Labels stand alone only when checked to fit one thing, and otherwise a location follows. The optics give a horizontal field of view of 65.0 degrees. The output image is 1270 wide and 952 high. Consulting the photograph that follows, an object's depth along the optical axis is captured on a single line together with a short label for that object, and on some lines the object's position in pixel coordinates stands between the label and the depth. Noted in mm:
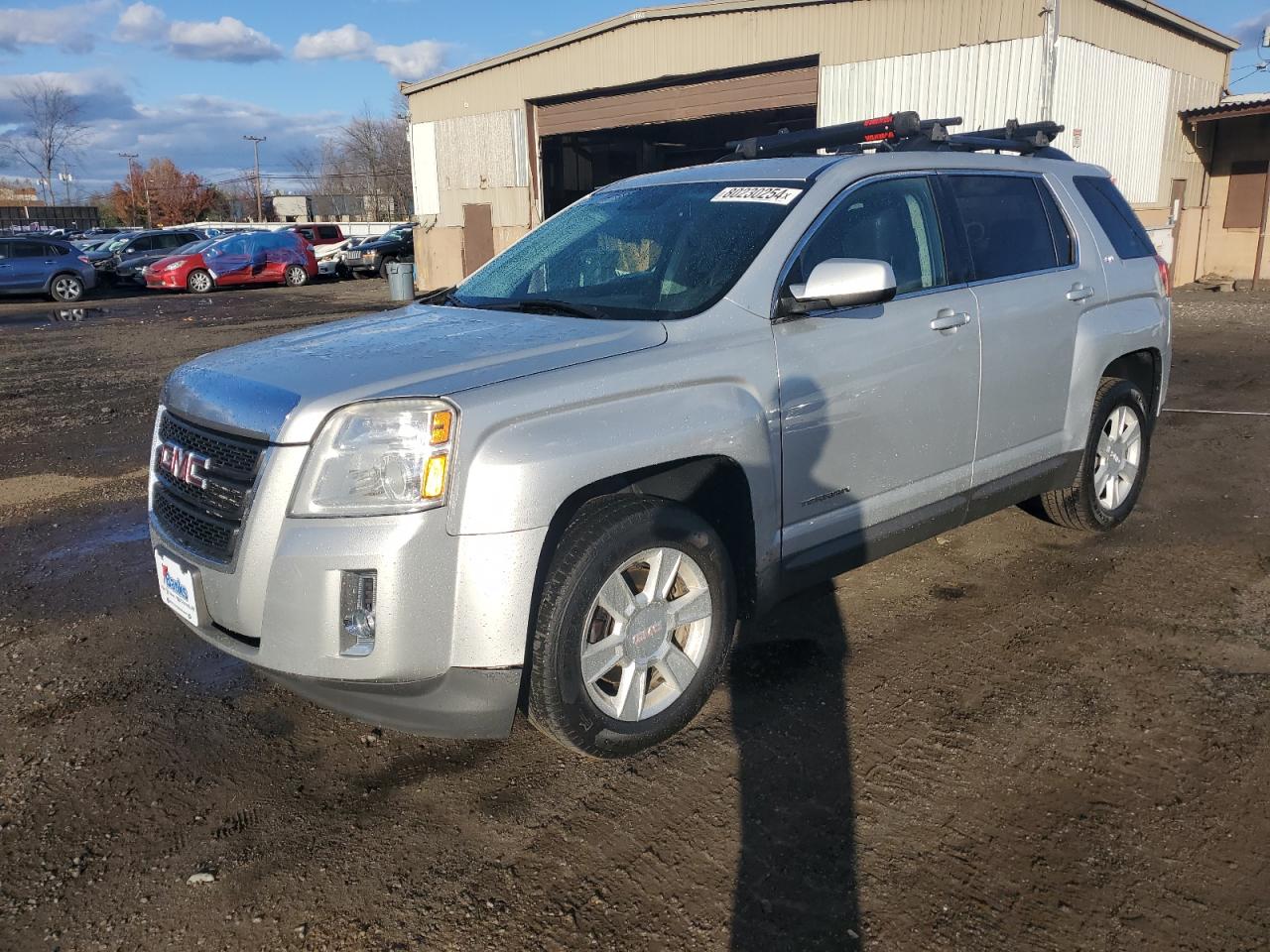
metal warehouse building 15000
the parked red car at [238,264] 25484
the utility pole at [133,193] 78562
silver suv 2734
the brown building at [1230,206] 20781
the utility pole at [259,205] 74419
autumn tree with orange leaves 78438
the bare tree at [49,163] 83125
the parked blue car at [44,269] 23078
